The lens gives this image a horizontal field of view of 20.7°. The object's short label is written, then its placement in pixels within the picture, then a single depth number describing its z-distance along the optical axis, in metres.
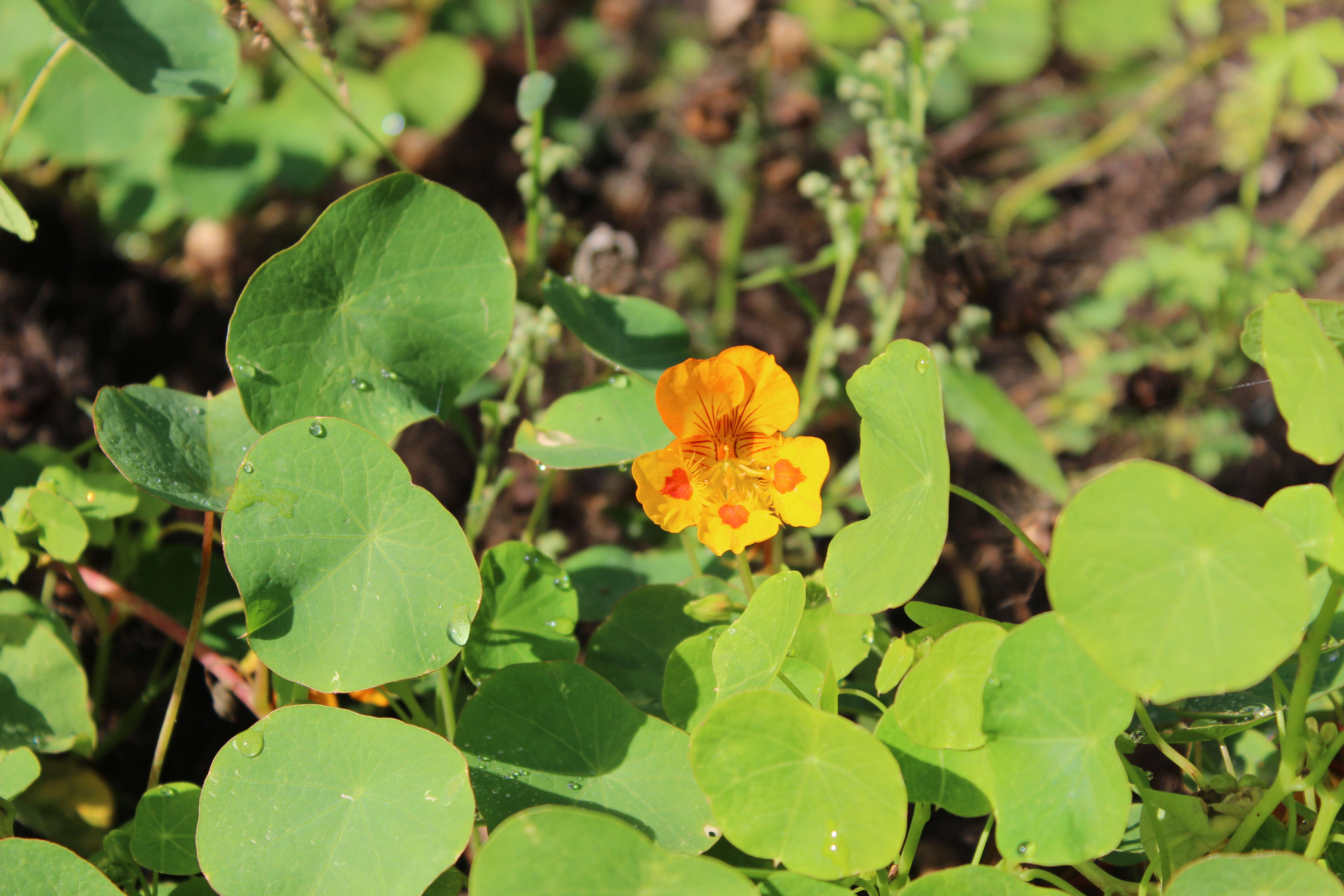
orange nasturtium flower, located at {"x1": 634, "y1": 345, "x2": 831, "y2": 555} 0.89
